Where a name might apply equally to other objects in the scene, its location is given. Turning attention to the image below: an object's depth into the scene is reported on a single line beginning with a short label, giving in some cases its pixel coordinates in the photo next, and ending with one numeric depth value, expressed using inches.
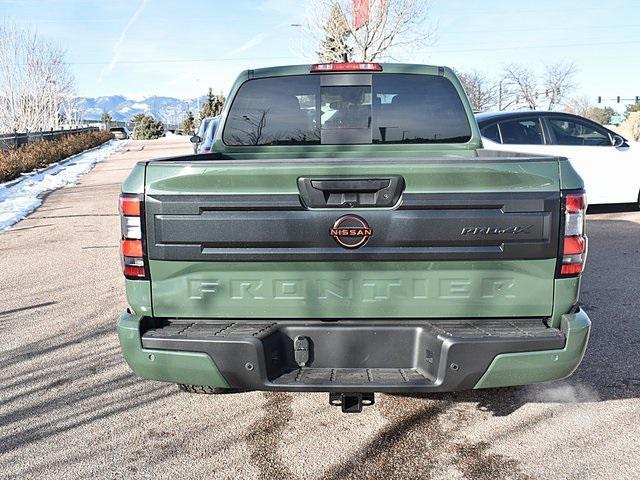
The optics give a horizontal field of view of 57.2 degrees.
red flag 752.5
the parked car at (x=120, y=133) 2802.2
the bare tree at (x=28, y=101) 1232.2
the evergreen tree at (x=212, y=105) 2321.6
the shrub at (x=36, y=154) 701.3
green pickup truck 103.0
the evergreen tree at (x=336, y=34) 842.8
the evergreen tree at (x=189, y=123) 2626.0
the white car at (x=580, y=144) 364.2
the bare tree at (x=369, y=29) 792.9
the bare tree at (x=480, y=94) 2137.1
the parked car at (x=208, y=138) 426.8
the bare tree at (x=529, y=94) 2202.3
